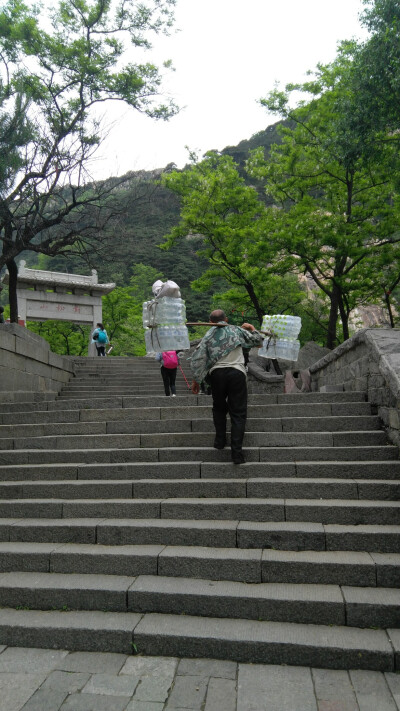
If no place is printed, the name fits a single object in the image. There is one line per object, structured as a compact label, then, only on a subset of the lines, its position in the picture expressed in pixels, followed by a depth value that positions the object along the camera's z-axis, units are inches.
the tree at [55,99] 541.3
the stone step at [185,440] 223.0
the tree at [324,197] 599.5
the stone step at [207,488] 187.3
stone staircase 137.1
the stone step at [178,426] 239.2
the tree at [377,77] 358.9
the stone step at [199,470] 199.6
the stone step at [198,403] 257.2
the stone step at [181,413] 255.4
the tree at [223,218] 695.1
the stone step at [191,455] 211.8
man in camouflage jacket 212.1
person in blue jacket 758.5
